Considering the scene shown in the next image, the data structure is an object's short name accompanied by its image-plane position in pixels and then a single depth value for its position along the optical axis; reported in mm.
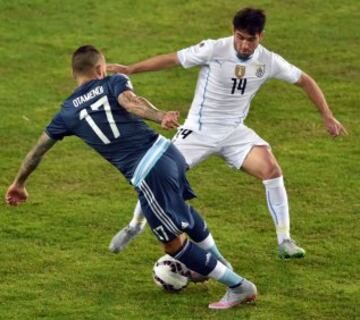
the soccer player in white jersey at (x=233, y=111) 21250
